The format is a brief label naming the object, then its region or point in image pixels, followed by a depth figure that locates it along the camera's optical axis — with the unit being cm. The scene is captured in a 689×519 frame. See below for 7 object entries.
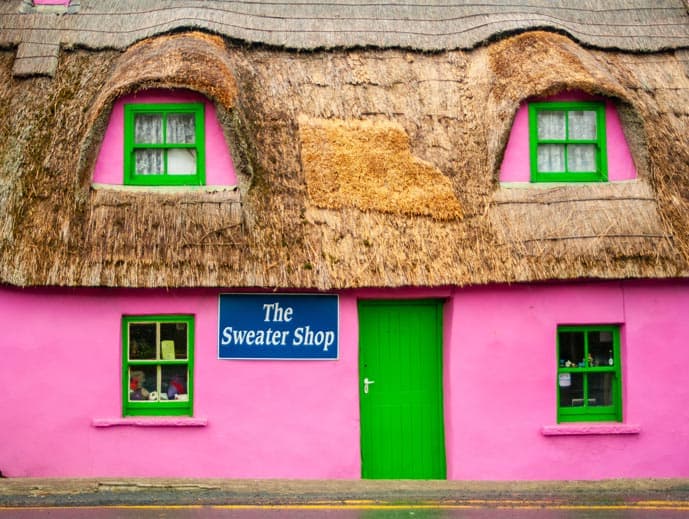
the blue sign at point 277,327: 1280
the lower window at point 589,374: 1321
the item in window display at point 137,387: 1295
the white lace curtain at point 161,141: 1336
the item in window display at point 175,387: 1294
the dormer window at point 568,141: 1370
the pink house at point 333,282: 1262
